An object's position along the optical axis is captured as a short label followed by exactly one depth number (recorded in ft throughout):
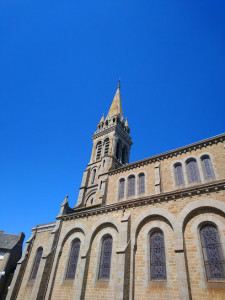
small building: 80.08
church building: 32.84
